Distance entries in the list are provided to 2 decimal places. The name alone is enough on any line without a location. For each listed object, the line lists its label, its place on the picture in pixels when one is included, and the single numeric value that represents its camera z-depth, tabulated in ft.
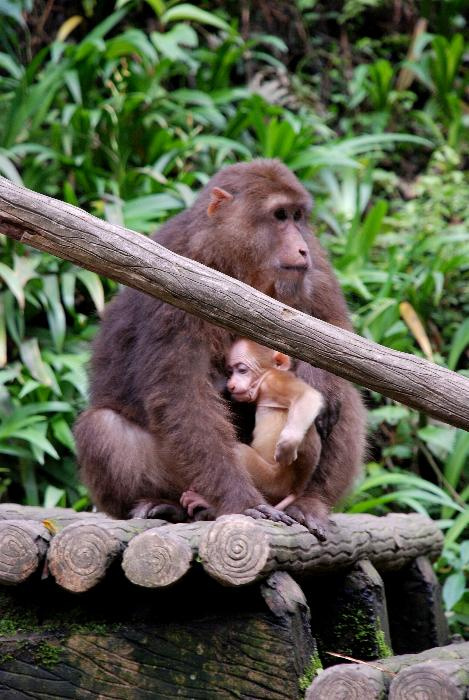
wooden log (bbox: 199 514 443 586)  20.77
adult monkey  25.85
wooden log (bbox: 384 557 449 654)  30.12
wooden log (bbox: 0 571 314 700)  20.81
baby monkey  25.58
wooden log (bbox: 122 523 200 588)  20.84
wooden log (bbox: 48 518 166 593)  21.30
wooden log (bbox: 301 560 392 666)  25.11
